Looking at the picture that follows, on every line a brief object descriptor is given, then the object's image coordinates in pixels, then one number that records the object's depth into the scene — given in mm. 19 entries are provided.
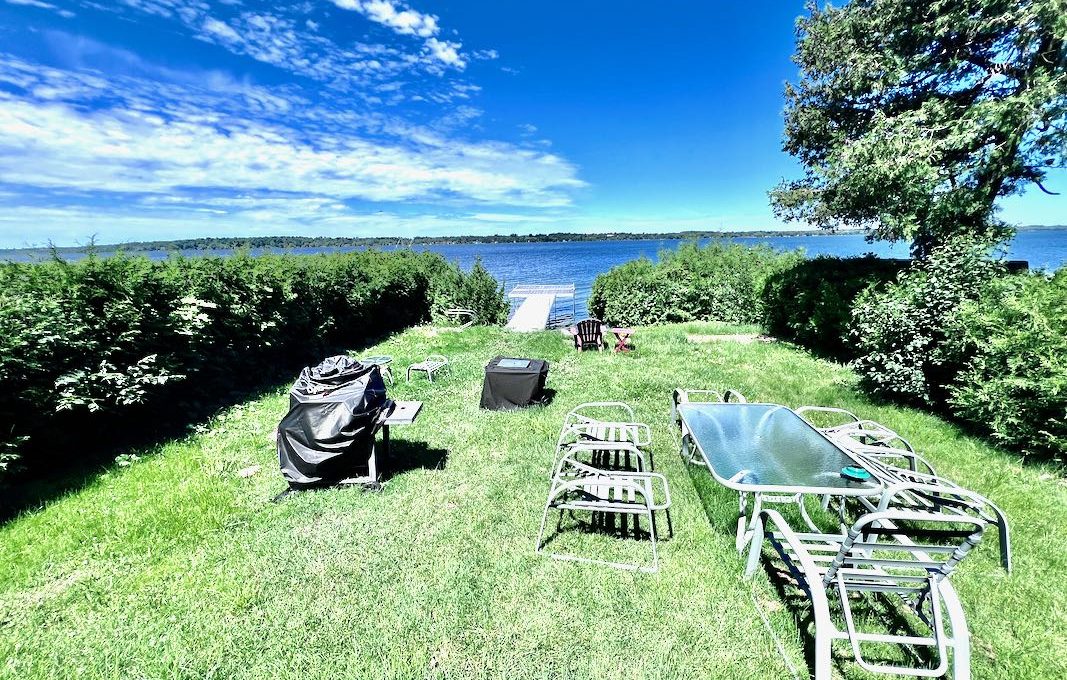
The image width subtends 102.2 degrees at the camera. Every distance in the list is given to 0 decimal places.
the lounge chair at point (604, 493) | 3557
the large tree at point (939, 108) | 6949
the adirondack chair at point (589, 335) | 11094
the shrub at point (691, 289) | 15156
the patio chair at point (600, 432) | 4980
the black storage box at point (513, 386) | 6801
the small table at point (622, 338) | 10570
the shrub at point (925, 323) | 6156
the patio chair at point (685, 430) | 5046
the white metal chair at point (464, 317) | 15766
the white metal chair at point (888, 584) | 2260
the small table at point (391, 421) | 4672
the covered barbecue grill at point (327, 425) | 4355
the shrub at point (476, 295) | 16062
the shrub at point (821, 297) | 9461
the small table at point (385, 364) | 8316
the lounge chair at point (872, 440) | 4062
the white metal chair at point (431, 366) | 8631
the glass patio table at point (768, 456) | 3174
